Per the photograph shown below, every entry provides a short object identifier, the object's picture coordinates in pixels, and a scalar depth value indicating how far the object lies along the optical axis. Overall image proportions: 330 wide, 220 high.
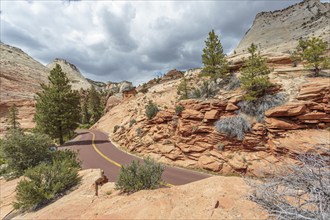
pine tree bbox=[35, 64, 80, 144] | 22.75
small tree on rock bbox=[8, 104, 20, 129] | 31.98
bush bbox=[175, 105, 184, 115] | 19.71
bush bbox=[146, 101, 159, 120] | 22.64
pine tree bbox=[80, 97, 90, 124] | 61.38
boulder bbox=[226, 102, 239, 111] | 17.42
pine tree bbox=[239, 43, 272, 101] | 16.38
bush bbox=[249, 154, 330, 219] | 2.87
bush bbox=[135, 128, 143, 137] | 21.79
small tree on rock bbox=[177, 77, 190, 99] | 24.99
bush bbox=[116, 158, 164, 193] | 7.17
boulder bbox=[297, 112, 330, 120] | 13.59
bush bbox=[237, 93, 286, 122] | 15.76
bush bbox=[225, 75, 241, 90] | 21.20
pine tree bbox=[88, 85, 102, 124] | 60.97
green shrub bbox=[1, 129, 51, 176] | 10.28
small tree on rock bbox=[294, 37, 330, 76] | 16.88
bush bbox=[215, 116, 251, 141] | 15.79
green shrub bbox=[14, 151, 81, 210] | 6.83
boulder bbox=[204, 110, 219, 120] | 17.32
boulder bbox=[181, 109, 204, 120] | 18.03
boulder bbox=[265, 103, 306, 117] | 14.05
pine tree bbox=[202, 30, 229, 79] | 22.78
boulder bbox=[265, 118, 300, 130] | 14.13
